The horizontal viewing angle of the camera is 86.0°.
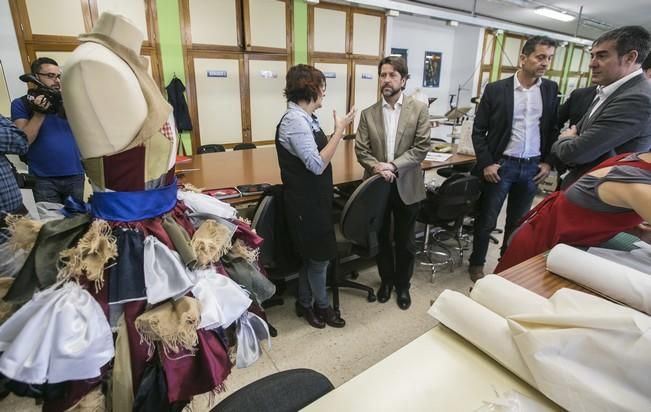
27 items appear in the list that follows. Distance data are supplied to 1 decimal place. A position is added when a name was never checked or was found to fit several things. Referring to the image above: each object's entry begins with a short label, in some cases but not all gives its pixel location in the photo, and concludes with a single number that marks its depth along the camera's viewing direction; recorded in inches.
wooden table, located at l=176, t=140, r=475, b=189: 94.3
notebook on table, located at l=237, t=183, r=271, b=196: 82.2
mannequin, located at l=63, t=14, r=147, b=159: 30.1
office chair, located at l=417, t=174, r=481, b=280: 96.7
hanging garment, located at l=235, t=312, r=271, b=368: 38.4
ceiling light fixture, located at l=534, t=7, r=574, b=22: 248.4
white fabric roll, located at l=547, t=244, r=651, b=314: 36.6
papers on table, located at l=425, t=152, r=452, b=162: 120.7
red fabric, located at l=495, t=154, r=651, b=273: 46.5
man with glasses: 93.3
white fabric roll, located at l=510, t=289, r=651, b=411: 25.4
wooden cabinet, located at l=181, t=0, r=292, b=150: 174.6
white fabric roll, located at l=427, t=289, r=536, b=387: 30.1
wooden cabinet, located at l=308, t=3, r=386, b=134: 207.2
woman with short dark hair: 67.3
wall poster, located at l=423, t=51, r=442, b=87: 295.0
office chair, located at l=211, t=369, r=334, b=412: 27.3
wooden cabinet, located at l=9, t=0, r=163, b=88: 136.0
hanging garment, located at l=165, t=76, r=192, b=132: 170.9
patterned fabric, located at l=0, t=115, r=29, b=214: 65.4
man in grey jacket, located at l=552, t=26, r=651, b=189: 68.6
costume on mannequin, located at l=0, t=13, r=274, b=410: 29.0
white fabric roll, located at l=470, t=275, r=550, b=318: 34.5
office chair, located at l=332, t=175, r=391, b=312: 77.8
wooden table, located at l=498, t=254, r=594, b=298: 41.9
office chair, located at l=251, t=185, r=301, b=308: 74.6
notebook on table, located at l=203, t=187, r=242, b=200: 79.0
